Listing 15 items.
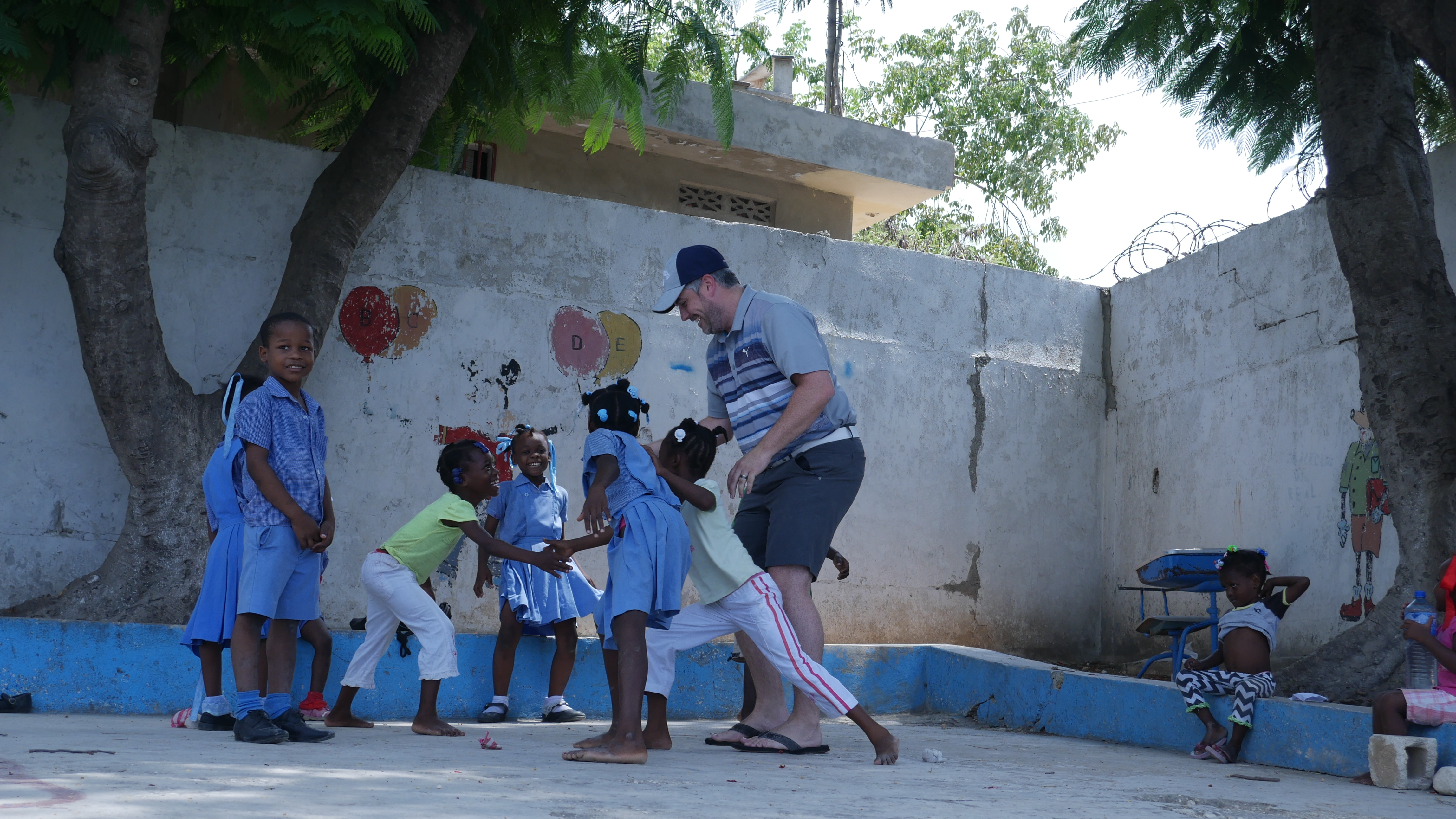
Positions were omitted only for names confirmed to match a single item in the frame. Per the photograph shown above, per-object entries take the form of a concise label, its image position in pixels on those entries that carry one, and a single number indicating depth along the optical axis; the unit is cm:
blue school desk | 636
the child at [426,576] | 467
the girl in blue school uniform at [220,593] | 452
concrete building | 645
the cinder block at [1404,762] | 404
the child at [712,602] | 402
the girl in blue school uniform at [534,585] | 565
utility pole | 1828
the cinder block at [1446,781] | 390
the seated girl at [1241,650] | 477
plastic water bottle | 446
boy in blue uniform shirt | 425
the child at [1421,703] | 418
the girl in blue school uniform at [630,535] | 400
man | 423
